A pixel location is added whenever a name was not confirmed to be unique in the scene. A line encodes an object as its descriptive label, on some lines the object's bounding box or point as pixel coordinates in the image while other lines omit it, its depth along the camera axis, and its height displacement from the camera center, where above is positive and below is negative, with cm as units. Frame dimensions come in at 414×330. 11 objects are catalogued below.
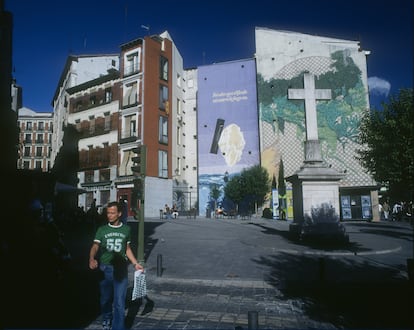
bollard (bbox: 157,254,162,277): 740 -171
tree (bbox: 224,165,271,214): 3591 +126
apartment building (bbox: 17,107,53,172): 6594 +1347
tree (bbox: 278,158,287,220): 3222 +39
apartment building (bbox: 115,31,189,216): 3356 +949
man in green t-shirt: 411 -93
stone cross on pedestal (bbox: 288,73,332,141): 1137 +383
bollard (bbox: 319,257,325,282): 636 -158
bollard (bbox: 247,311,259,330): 357 -150
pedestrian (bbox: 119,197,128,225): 1334 -84
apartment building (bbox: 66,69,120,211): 3506 +777
